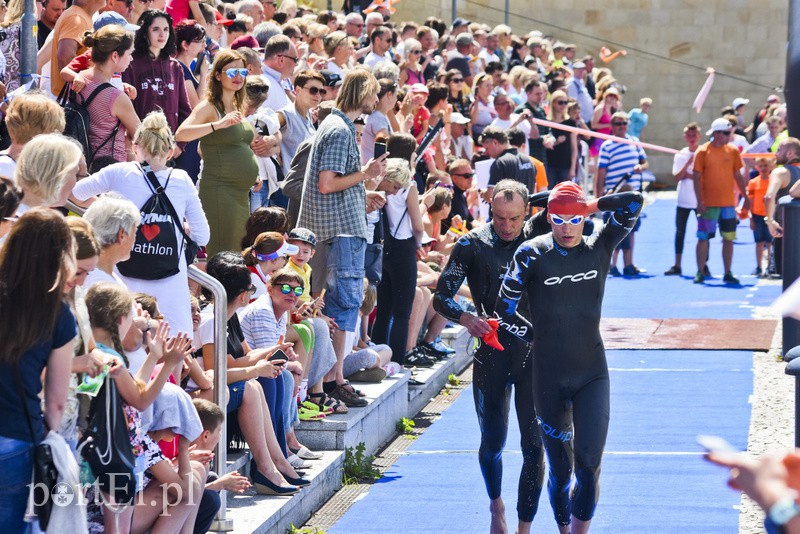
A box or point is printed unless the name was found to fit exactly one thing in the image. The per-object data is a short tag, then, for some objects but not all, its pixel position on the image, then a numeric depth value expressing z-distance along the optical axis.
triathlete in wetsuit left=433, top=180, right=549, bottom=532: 14.72
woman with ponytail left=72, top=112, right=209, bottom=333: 13.66
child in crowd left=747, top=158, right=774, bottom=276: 35.69
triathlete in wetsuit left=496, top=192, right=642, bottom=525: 13.89
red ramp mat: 27.36
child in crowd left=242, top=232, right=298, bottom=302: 16.19
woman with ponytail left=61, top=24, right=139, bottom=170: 15.34
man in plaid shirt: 17.84
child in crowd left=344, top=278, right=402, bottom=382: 19.70
